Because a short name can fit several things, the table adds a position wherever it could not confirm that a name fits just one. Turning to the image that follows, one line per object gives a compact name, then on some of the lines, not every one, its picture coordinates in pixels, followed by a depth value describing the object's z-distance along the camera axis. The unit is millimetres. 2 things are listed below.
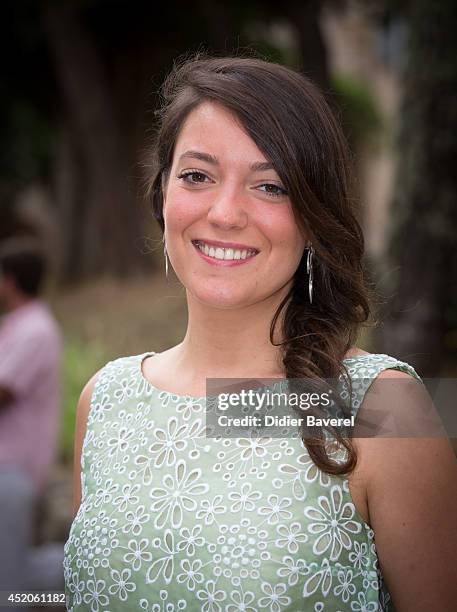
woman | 1833
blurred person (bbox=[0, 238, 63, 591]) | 4305
